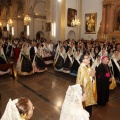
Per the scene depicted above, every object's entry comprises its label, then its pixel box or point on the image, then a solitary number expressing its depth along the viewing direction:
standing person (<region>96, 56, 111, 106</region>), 4.27
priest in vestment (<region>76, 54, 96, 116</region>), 3.76
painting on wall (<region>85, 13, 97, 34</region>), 15.20
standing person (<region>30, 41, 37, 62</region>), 9.11
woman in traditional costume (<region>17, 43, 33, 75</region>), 7.46
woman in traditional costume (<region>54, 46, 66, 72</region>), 8.09
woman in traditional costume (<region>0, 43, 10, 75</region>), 7.36
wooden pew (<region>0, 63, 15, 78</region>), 6.89
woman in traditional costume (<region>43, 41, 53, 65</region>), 9.28
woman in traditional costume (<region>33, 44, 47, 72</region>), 7.90
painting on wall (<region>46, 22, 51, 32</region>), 15.05
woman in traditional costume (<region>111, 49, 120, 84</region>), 6.76
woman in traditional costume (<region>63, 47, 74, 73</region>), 7.80
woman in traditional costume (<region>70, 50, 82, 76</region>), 7.30
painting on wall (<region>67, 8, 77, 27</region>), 14.64
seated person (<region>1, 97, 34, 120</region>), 1.51
